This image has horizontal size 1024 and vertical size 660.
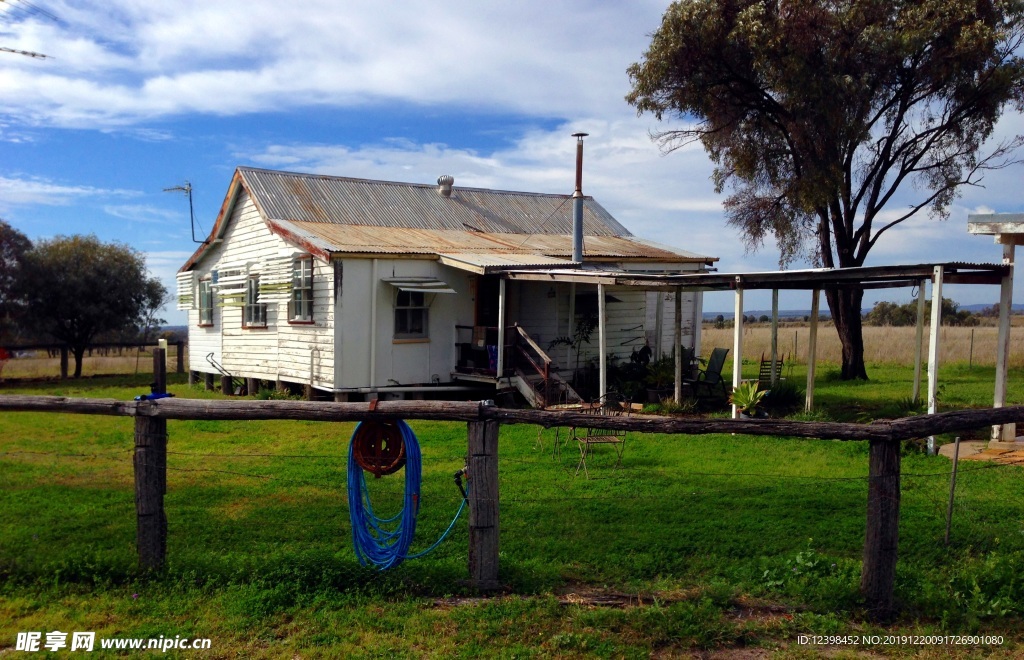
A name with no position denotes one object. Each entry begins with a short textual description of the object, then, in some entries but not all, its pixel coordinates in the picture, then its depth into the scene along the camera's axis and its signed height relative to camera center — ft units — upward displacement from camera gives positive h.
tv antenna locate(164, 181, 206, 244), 69.82 +10.79
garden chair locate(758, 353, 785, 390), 53.70 -3.25
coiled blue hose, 18.75 -4.70
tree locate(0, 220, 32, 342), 82.79 +4.28
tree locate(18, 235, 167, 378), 83.35 +2.45
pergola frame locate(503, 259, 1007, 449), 35.40 +2.46
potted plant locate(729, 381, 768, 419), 41.55 -3.58
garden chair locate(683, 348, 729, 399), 52.70 -3.29
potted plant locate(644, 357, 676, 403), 51.01 -3.58
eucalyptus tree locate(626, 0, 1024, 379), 59.41 +18.15
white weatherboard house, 50.88 +2.19
